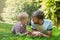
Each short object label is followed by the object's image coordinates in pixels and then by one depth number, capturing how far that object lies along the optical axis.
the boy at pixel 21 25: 2.96
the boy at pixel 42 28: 2.86
